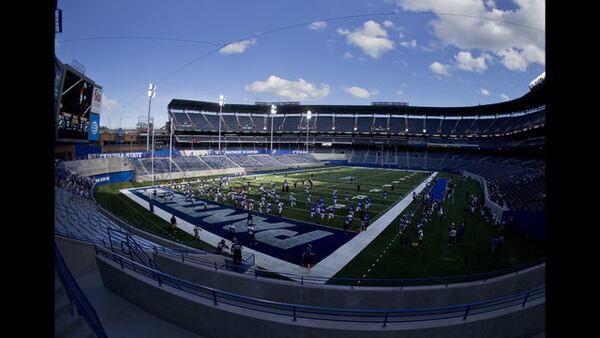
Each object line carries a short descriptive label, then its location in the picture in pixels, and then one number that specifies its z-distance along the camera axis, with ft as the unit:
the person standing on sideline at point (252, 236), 59.82
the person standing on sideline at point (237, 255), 42.50
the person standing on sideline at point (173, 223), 66.39
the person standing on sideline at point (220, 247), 46.73
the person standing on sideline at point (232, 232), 58.23
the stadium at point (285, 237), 22.67
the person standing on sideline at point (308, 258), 48.51
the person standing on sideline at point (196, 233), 60.80
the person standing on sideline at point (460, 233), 62.18
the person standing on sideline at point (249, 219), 72.97
